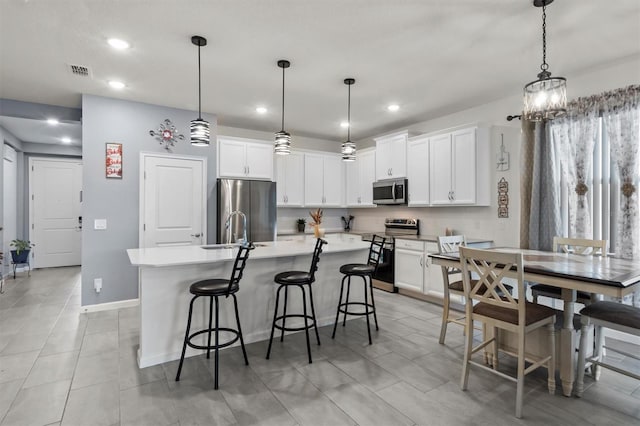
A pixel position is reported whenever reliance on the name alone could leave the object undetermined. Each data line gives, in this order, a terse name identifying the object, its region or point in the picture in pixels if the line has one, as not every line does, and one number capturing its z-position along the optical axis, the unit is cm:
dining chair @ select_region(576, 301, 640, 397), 218
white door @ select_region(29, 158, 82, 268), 708
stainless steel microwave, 531
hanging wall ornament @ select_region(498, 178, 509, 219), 427
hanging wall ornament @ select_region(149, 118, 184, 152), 462
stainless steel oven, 523
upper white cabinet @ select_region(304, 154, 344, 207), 616
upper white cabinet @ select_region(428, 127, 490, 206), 441
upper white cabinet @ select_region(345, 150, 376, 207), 603
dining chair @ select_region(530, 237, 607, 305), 274
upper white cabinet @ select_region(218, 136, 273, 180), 516
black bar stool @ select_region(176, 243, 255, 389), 252
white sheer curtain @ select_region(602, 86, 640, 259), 313
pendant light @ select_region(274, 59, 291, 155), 351
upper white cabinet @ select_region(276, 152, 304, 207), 586
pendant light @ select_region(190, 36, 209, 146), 304
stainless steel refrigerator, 480
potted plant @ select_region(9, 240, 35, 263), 611
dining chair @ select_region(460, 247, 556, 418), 219
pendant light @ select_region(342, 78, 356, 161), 391
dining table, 206
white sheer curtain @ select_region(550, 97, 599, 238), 344
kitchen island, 277
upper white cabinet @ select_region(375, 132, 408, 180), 534
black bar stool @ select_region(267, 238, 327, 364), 294
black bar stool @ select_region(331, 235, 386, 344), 335
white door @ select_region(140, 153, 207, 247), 455
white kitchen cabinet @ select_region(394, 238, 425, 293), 475
